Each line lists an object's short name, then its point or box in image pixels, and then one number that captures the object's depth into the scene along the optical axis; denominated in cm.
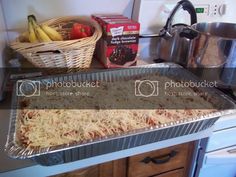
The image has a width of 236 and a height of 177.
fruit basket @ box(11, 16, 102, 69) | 83
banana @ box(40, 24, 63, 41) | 93
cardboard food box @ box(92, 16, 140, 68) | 96
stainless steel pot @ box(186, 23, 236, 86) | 87
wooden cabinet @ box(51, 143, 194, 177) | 72
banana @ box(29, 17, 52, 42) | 89
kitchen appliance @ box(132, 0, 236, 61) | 116
